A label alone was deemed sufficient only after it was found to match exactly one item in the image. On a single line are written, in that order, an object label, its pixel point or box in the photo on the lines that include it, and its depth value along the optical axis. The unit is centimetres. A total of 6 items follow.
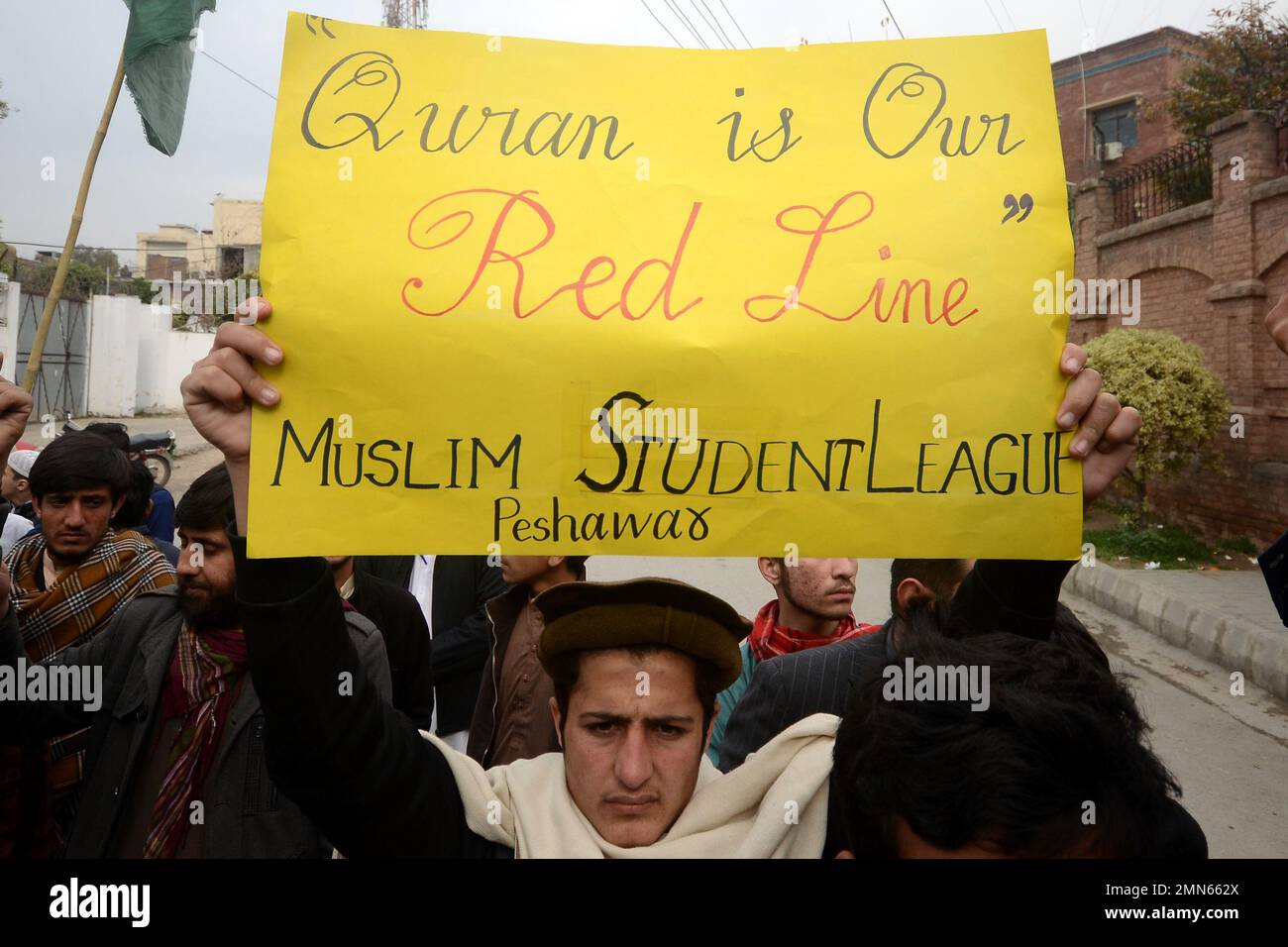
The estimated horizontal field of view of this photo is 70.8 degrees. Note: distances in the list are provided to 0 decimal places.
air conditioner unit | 2211
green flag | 171
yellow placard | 128
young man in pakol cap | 128
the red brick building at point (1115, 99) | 2144
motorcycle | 1048
